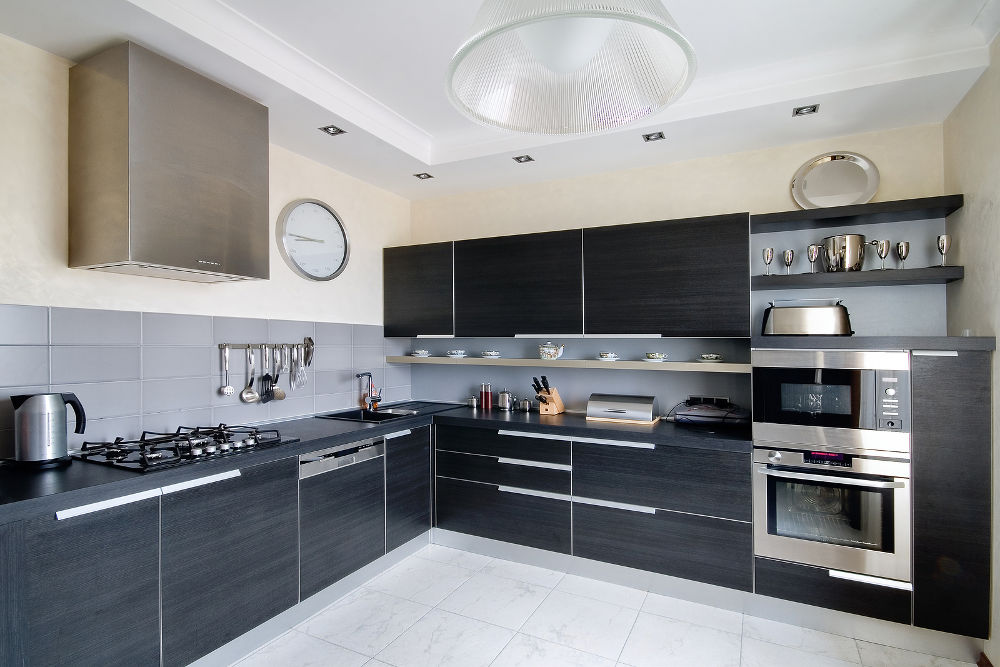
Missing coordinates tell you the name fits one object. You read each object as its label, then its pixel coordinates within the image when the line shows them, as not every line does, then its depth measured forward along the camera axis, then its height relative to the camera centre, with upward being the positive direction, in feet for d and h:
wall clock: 10.04 +1.99
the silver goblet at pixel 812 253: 8.84 +1.36
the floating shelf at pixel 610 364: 9.05 -0.57
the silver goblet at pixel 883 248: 8.32 +1.36
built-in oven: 7.46 -2.69
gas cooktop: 6.28 -1.45
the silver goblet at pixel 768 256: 9.04 +1.35
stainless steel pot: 8.43 +1.33
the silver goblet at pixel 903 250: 8.31 +1.33
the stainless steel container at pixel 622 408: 9.77 -1.41
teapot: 11.00 -0.34
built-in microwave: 7.50 -1.01
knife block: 10.90 -1.48
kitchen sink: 10.75 -1.64
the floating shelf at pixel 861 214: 7.95 +1.93
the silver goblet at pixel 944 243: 7.98 +1.36
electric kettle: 5.90 -1.03
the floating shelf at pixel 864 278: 7.84 +0.87
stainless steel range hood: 6.37 +2.24
